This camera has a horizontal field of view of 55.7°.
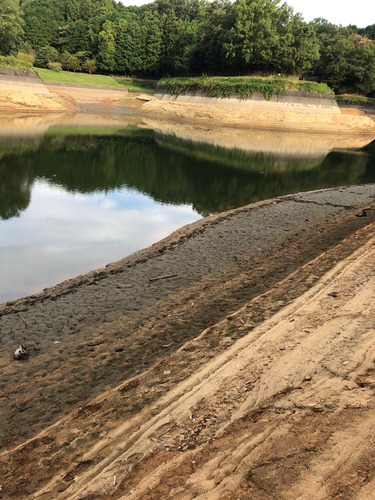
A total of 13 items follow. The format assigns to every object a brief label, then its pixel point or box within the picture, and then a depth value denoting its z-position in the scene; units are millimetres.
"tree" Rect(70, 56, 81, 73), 82500
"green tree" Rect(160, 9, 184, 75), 83438
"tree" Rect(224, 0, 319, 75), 59094
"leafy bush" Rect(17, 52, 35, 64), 65600
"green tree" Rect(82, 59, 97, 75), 84225
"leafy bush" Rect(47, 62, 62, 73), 75938
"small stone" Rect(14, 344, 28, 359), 5859
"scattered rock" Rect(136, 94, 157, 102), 71188
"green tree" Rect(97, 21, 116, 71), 85688
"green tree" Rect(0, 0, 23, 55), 52594
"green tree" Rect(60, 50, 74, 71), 82375
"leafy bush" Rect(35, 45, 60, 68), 80375
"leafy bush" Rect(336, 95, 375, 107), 69062
